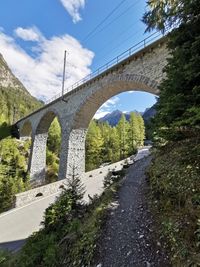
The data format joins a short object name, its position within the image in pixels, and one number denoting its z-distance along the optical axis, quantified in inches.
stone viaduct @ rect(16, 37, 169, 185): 479.5
